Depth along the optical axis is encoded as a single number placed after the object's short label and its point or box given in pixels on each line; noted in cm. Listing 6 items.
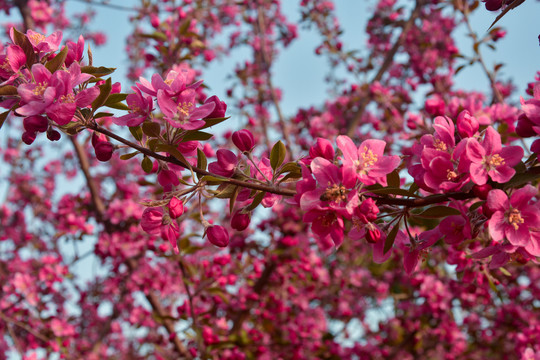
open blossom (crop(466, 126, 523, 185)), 75
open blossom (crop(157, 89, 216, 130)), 77
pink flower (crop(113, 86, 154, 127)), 78
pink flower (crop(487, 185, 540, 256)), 75
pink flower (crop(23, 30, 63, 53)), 79
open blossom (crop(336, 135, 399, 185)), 77
